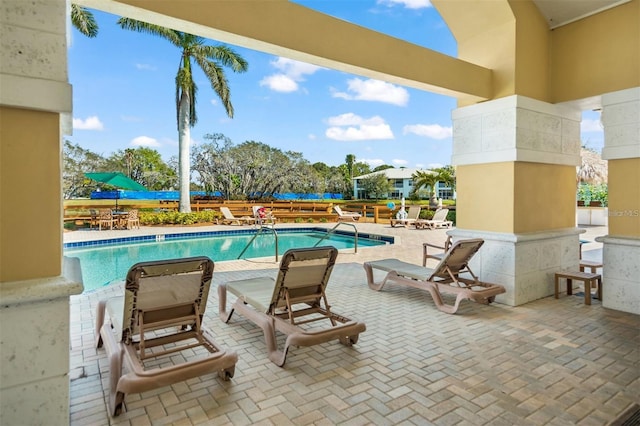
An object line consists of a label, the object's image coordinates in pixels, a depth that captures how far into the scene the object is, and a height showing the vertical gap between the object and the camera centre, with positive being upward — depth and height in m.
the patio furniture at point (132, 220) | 15.03 -0.55
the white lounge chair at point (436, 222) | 16.35 -0.76
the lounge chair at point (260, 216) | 17.23 -0.49
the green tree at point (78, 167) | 23.34 +2.84
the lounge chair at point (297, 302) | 3.28 -1.01
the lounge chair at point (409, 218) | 16.97 -0.61
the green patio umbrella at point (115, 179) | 14.26 +1.10
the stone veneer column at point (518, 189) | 5.15 +0.24
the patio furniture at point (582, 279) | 5.16 -1.09
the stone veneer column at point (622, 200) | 4.79 +0.06
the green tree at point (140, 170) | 29.77 +3.11
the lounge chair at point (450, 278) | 4.70 -1.08
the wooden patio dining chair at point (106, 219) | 14.48 -0.50
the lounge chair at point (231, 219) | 17.23 -0.64
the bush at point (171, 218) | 16.59 -0.54
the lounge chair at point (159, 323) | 2.49 -0.96
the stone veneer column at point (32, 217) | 2.11 -0.06
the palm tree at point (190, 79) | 16.77 +6.00
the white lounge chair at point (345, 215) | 19.11 -0.50
